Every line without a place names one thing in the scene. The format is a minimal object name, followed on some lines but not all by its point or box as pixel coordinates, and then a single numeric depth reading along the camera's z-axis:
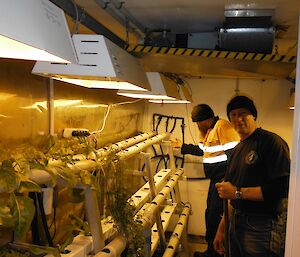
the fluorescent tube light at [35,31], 0.73
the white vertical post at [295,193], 1.29
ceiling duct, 2.29
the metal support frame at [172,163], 4.14
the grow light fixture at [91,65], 1.38
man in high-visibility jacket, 3.55
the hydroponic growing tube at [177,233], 2.93
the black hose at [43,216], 1.53
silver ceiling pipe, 2.14
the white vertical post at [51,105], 2.07
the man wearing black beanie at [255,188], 2.38
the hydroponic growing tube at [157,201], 2.05
